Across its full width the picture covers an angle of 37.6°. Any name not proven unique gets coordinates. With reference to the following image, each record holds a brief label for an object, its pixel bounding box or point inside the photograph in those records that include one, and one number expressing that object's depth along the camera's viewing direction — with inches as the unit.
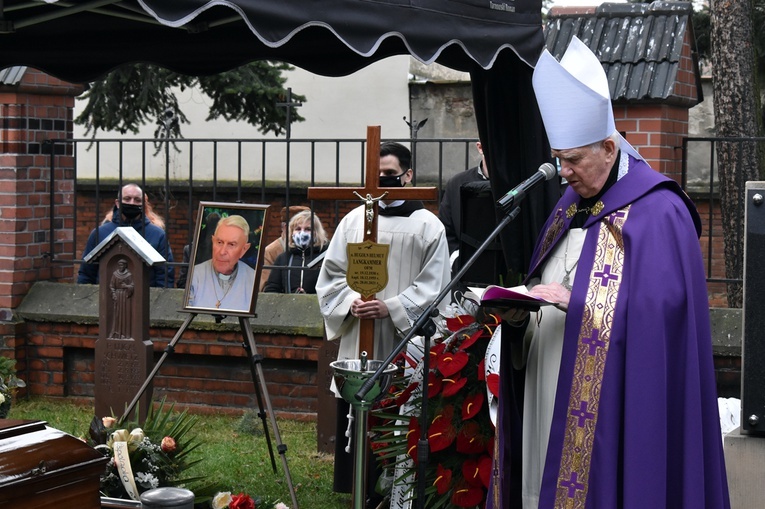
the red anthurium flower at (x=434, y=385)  184.7
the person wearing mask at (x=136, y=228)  331.0
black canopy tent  159.5
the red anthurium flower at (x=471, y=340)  185.6
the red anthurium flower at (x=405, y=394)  190.4
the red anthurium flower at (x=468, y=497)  178.7
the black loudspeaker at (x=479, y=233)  203.6
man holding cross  219.9
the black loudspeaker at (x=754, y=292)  148.6
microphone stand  141.5
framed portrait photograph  236.4
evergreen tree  480.7
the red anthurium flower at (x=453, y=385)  180.7
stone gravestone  259.9
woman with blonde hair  313.6
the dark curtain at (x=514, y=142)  197.3
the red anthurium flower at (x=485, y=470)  177.3
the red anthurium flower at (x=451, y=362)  182.1
